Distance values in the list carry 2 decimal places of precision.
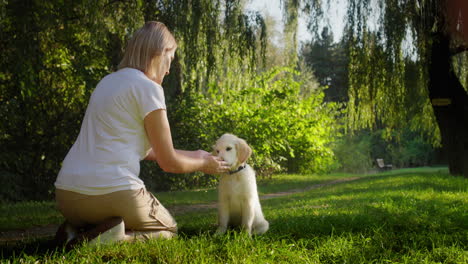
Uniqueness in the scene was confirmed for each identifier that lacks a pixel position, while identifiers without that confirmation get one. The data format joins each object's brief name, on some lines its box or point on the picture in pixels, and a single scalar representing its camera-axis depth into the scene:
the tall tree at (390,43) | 6.72
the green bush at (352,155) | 28.73
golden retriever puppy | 3.70
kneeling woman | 3.13
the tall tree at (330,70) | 40.71
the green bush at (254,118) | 12.51
